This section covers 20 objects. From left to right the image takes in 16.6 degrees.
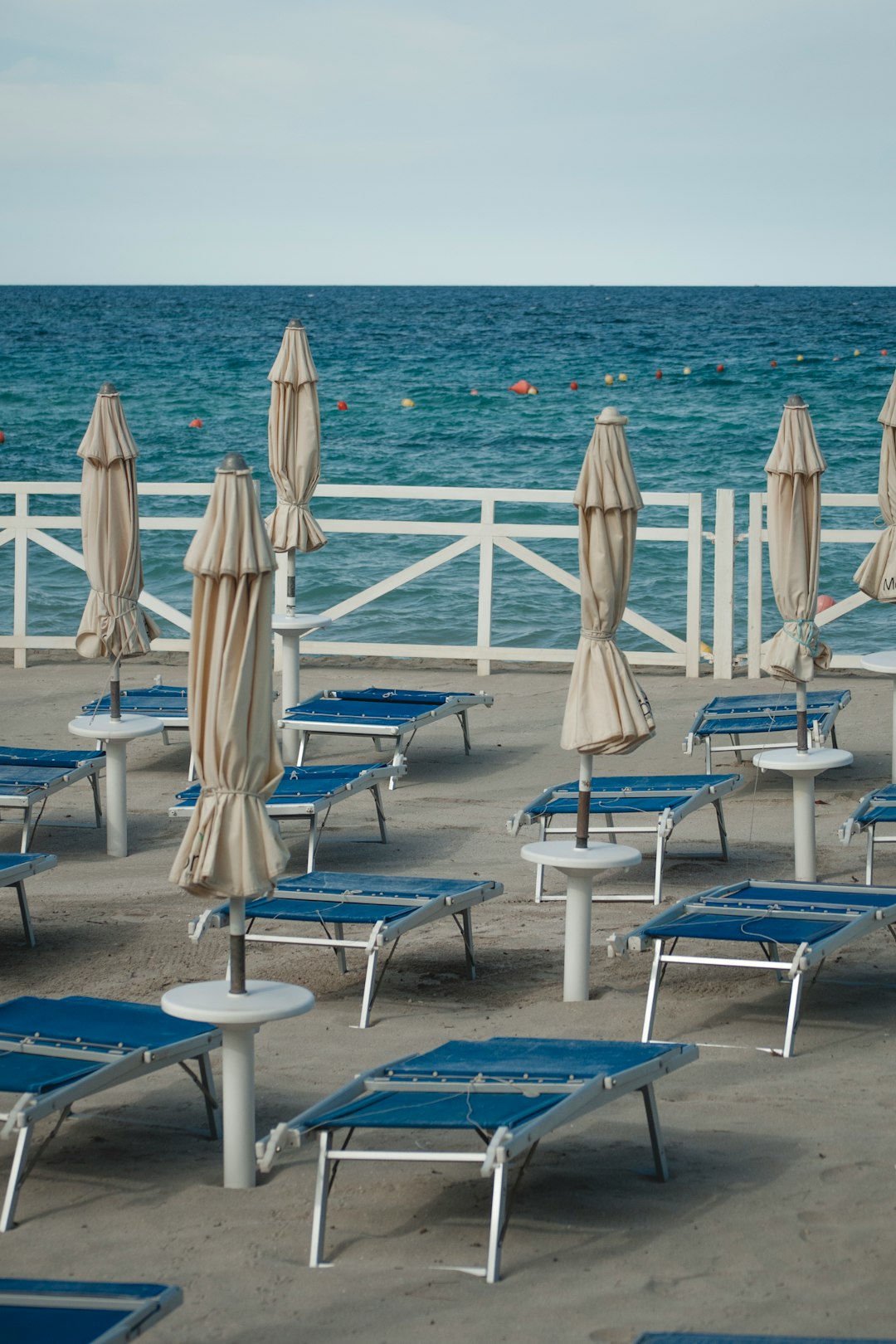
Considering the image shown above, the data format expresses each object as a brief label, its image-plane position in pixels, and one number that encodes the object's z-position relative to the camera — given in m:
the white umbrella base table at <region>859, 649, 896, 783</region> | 15.62
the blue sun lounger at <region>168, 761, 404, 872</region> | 13.96
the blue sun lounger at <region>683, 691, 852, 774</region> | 16.27
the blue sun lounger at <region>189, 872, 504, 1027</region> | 11.43
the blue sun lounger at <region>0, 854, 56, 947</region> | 12.28
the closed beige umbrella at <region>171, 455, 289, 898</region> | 8.50
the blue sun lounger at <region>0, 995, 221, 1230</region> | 8.32
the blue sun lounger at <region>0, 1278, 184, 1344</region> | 6.20
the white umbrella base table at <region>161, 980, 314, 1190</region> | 8.37
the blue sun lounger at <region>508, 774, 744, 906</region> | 13.49
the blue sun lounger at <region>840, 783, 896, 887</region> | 13.07
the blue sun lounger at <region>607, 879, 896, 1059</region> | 10.51
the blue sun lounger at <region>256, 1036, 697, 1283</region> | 7.72
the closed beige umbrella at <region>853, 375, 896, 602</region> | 15.97
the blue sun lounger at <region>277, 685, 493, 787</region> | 16.86
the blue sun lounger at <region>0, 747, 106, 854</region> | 14.37
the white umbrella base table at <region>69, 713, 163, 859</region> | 14.78
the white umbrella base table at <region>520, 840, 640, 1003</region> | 11.22
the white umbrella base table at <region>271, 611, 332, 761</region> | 18.33
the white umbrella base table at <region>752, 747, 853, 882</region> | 13.38
